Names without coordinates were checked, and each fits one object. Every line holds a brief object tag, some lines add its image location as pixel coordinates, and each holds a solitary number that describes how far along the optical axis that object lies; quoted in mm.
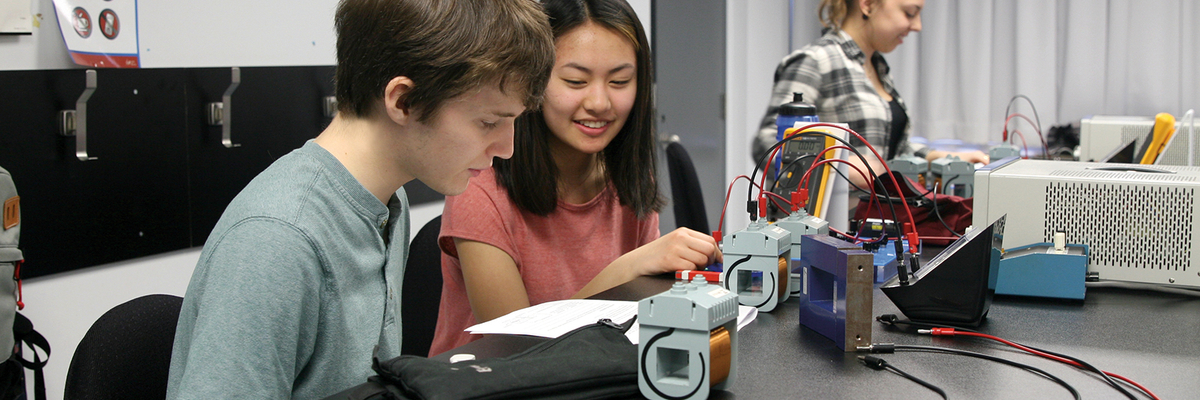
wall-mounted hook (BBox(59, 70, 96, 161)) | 1842
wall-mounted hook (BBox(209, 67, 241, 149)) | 2141
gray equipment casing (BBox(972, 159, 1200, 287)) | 1271
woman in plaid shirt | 2504
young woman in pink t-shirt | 1404
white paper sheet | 965
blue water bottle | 1684
